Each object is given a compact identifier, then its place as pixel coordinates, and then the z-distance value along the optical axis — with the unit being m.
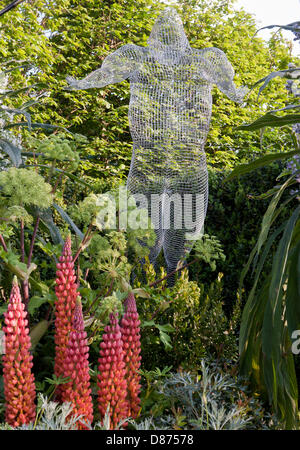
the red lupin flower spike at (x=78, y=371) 1.34
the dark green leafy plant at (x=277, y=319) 1.72
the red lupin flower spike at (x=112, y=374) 1.34
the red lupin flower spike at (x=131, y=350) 1.47
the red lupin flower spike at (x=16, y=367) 1.35
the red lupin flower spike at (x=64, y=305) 1.52
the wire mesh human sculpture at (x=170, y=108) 3.03
